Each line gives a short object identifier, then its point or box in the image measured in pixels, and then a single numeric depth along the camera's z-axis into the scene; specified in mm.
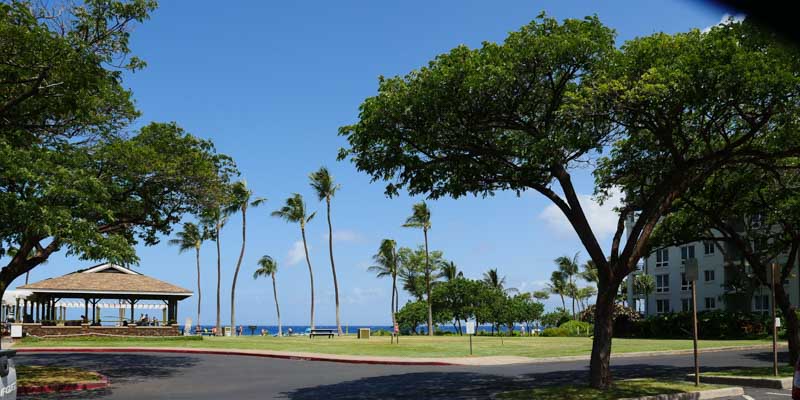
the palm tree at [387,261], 86812
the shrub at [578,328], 53500
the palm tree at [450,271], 89938
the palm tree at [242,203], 74338
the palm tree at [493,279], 99875
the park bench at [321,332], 55588
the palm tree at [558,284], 113875
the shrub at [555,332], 53638
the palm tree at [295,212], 75875
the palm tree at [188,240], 85375
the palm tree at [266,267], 103244
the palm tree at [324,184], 73375
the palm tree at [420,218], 75188
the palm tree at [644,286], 77875
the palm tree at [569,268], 112938
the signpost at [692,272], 16312
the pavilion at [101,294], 46875
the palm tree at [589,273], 109288
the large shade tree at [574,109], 14805
